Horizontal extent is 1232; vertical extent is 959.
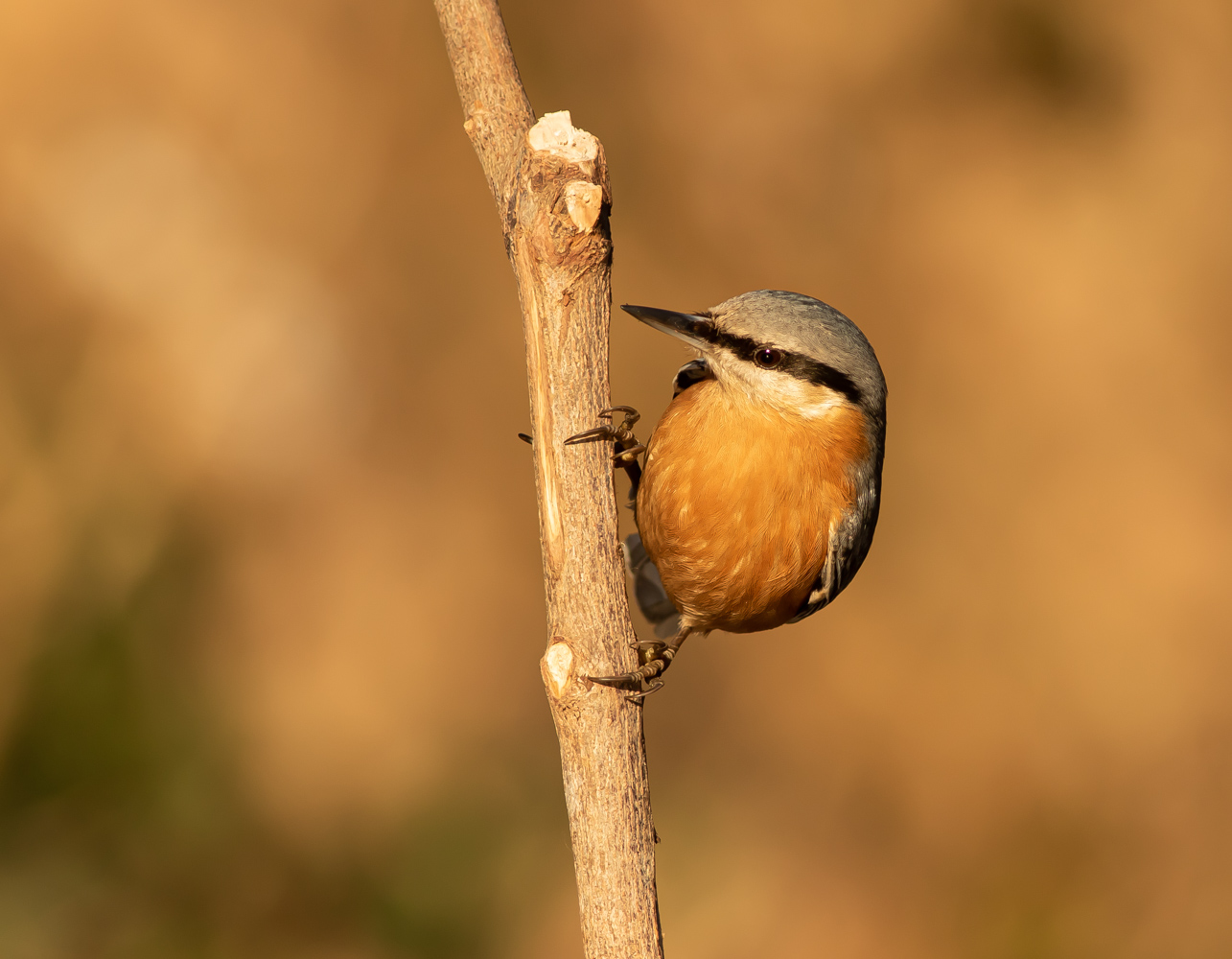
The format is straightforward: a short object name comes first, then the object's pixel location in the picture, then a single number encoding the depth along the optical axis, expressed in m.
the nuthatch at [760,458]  5.93
